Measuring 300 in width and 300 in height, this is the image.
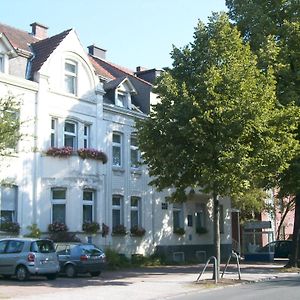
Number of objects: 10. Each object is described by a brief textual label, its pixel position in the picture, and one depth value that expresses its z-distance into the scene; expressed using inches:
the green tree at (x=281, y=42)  1030.4
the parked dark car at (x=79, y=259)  886.4
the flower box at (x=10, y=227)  988.6
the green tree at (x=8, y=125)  617.0
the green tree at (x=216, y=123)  782.5
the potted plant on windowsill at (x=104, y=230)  1165.0
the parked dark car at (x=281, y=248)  1537.6
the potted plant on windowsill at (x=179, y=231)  1382.9
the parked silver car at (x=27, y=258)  800.3
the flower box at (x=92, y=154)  1120.2
